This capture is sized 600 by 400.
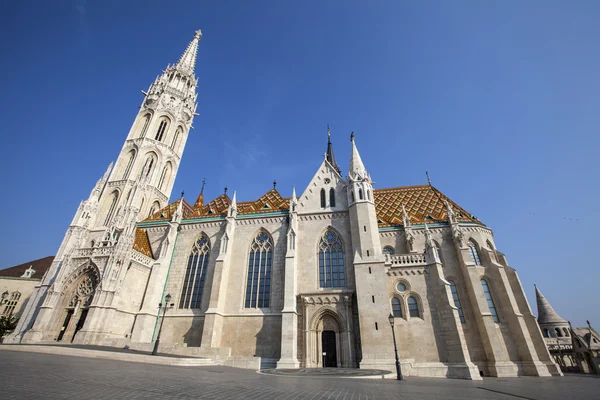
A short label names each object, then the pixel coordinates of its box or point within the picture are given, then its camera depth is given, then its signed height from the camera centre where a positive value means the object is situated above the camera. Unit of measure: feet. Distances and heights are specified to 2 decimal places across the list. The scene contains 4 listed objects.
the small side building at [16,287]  104.88 +20.57
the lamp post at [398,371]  37.42 -2.78
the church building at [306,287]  55.31 +12.65
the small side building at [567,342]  89.95 +2.58
